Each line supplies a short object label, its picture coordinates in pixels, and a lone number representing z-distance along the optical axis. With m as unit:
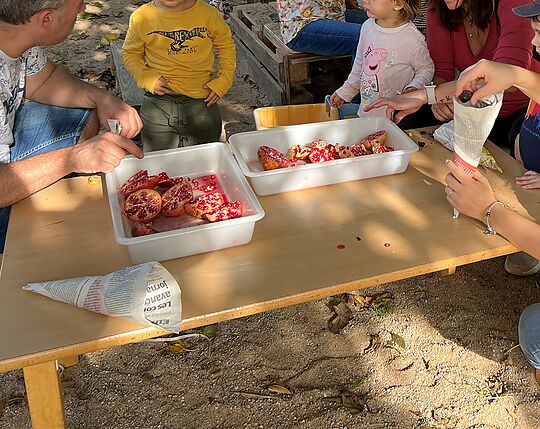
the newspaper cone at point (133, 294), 1.40
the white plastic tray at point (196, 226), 1.59
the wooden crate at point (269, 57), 3.85
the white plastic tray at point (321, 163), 1.90
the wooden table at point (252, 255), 1.44
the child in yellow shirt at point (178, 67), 2.81
